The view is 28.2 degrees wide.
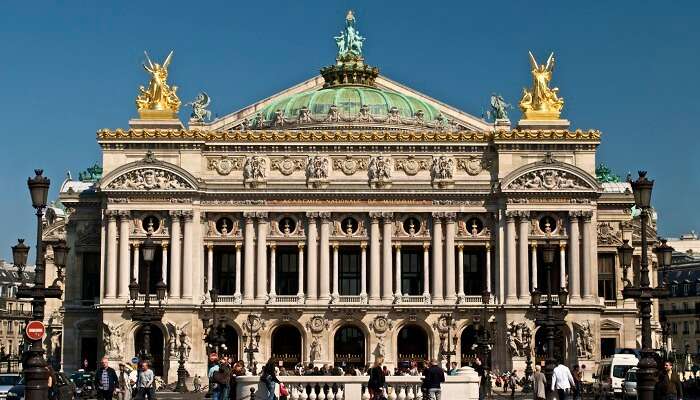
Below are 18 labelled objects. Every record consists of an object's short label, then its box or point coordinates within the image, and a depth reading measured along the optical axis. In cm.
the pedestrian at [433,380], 5256
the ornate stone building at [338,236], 9781
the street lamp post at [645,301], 4809
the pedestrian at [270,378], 5291
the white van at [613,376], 7244
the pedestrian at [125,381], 5319
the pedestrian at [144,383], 5260
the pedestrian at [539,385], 5338
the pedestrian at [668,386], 4412
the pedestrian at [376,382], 5316
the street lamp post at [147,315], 6165
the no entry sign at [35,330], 4466
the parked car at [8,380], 6594
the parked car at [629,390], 6656
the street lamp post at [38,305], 4484
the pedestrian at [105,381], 5150
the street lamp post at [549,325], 5897
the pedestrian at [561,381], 5278
